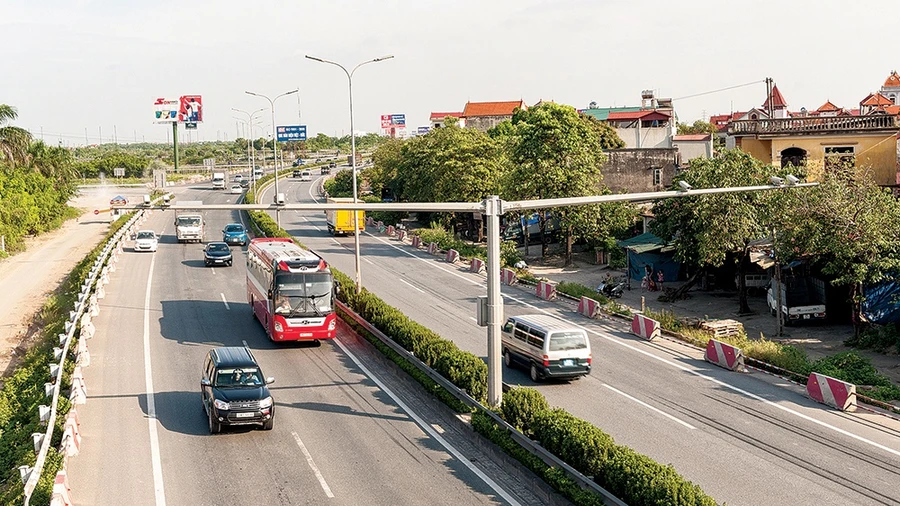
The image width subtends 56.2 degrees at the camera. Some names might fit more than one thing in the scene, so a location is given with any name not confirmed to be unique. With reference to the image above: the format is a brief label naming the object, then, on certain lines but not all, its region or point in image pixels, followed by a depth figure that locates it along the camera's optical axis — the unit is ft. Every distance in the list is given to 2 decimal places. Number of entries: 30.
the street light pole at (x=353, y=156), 117.10
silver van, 84.79
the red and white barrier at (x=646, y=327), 107.24
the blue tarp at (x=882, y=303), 105.91
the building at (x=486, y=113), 491.31
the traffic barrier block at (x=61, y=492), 52.85
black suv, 68.95
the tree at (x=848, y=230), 103.19
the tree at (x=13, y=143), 249.96
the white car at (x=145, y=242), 183.93
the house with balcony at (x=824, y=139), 152.15
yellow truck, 217.56
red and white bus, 97.30
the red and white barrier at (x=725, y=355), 92.17
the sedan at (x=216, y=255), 163.73
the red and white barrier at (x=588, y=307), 120.92
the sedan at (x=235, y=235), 192.72
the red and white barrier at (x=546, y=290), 135.95
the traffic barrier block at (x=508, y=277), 151.12
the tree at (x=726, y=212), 123.44
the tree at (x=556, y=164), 171.63
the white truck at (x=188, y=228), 199.11
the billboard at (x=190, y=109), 495.00
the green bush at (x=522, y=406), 64.34
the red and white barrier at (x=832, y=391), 77.10
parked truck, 118.32
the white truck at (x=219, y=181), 388.37
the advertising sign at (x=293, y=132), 414.82
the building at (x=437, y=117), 550.81
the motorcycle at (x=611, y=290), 142.61
